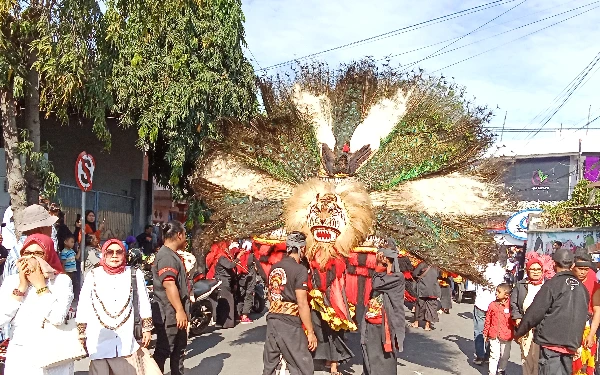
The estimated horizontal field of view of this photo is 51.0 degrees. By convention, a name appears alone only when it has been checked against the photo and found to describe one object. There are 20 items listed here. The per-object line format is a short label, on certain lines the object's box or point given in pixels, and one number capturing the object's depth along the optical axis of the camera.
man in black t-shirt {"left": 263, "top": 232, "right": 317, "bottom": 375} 5.51
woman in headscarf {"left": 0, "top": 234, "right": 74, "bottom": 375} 3.88
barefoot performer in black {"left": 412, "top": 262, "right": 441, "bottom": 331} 10.91
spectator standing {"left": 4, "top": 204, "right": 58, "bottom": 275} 4.61
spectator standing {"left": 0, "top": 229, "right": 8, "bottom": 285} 8.10
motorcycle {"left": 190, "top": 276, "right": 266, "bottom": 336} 9.07
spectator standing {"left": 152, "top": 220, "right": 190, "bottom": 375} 5.82
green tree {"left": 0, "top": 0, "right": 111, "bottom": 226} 8.16
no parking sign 8.09
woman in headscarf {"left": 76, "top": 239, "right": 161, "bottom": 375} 4.64
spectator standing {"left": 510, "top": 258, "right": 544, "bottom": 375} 5.83
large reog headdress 6.39
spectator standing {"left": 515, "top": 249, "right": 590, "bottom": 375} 5.18
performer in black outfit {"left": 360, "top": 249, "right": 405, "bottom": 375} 6.05
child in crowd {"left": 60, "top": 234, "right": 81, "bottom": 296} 8.62
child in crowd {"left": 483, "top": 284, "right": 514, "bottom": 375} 7.34
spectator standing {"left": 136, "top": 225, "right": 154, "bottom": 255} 13.46
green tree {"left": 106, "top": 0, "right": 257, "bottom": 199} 13.08
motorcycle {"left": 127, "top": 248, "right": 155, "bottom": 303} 8.28
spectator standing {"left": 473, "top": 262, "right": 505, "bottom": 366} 8.41
